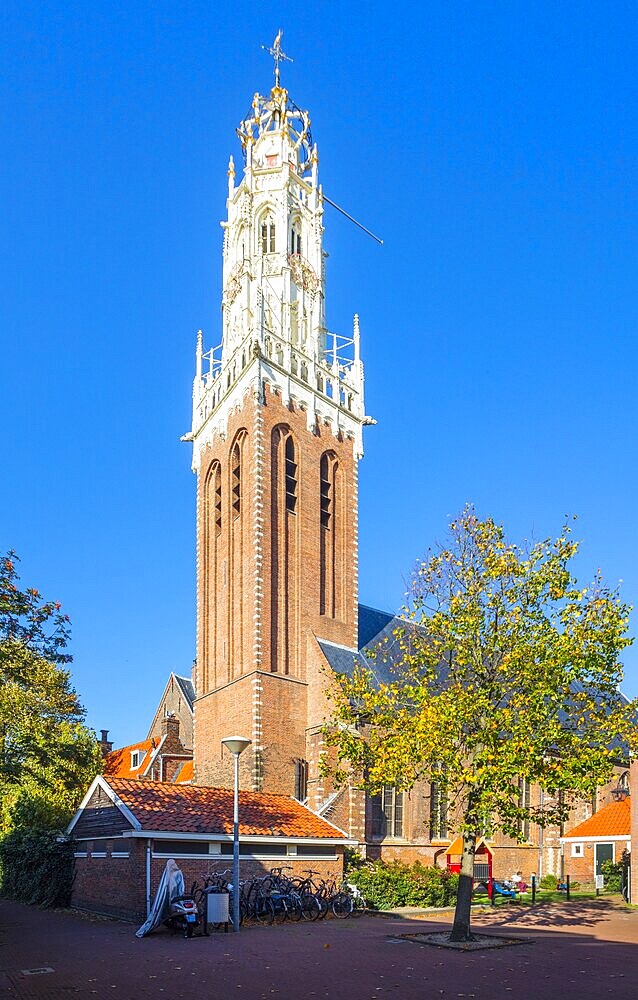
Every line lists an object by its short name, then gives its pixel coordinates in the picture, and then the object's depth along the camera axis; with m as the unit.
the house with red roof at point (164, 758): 47.16
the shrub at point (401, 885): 30.09
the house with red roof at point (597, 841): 43.34
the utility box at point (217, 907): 22.02
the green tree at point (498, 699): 20.14
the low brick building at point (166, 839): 25.29
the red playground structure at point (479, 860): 34.77
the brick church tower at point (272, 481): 37.44
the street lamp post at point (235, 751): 22.09
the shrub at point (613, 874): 40.26
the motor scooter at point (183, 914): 20.84
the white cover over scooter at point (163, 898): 21.05
